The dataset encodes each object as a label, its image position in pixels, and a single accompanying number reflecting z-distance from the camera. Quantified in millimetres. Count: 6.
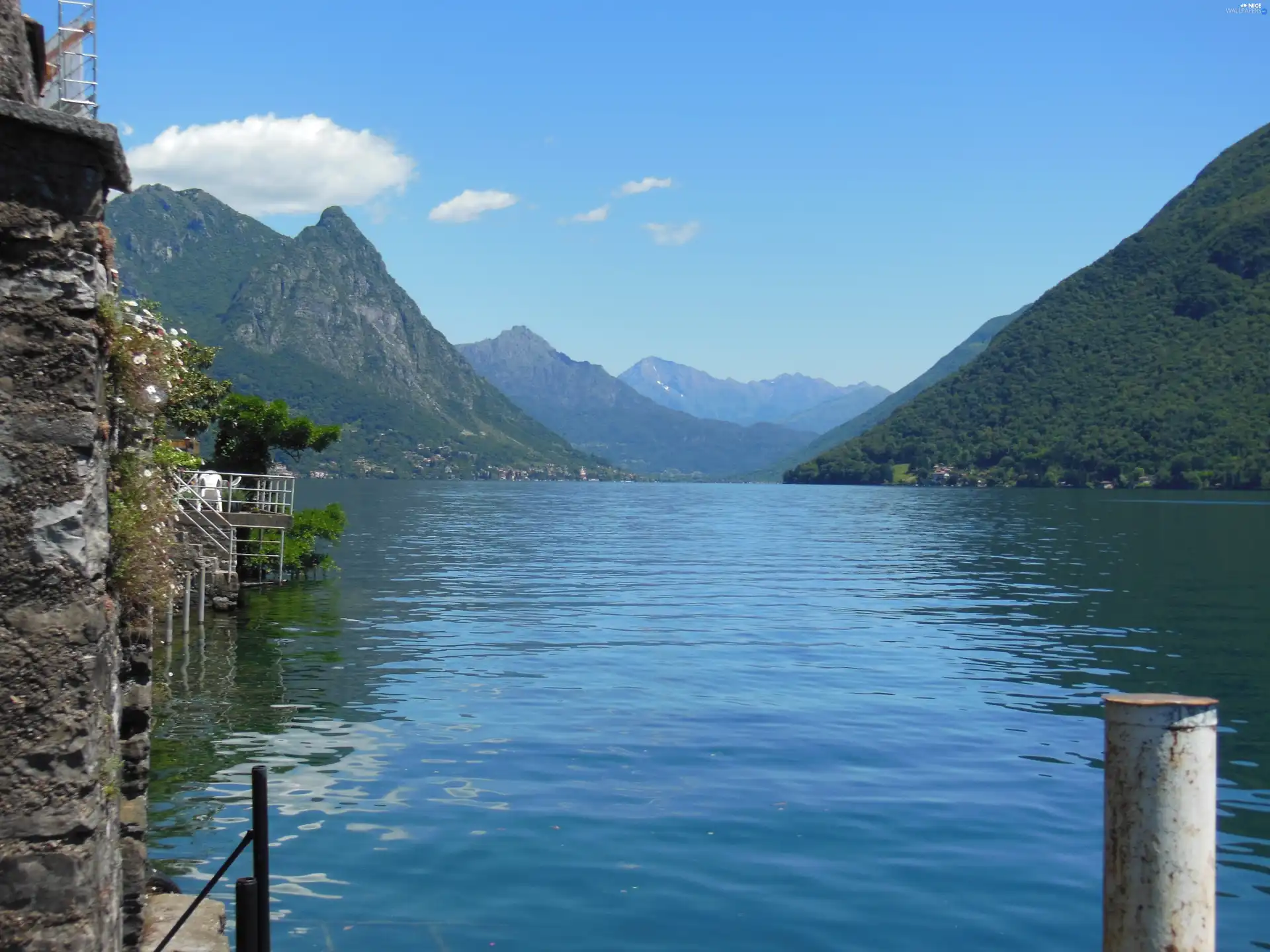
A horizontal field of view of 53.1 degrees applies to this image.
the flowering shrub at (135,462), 6848
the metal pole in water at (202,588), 34719
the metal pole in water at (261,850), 5145
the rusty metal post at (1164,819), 4500
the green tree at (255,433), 49750
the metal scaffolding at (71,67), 8856
